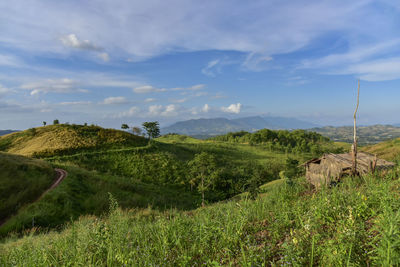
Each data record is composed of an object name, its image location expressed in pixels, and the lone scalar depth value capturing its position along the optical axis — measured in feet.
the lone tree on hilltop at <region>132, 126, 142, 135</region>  225.97
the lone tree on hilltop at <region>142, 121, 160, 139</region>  193.57
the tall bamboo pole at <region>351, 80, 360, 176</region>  32.19
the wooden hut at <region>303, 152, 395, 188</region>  36.50
